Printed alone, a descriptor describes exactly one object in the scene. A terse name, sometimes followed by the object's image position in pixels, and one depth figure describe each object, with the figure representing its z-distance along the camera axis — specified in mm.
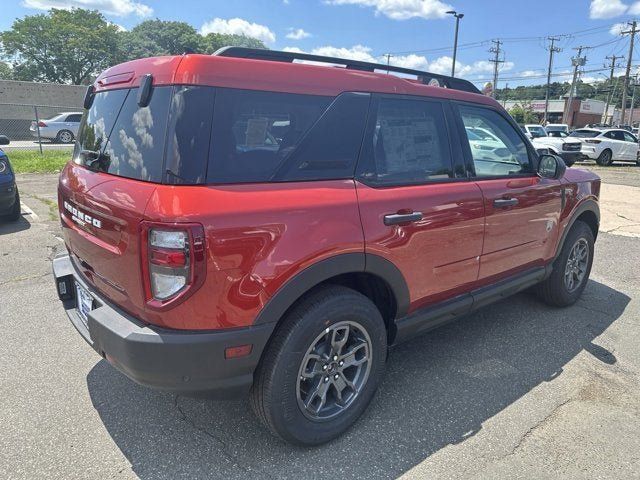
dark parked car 6492
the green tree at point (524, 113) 60938
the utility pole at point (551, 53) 61625
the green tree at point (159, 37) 63891
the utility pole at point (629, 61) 43250
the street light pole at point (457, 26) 32062
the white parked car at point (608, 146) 20328
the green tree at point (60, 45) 50031
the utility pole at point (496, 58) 65212
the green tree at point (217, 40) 74375
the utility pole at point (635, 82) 65975
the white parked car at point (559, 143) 19172
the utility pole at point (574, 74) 54959
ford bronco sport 1989
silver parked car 22719
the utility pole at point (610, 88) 69000
